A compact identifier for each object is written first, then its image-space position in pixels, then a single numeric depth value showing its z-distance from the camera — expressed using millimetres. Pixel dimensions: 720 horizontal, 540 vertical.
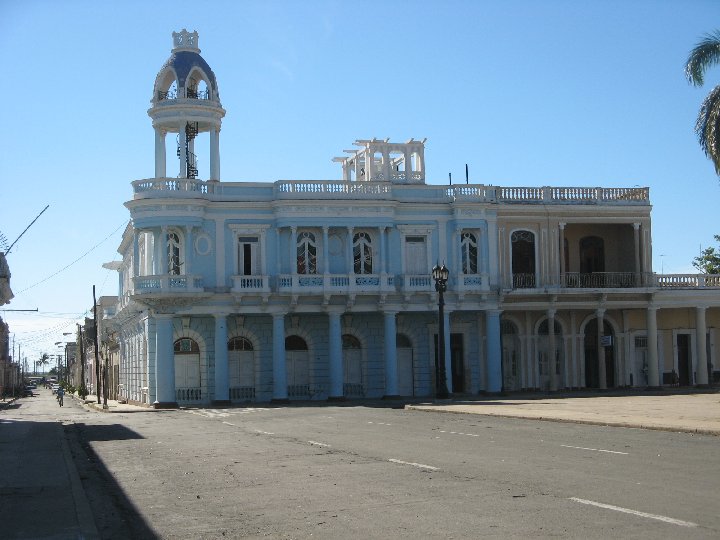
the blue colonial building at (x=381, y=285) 46719
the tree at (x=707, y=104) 33688
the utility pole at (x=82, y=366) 86800
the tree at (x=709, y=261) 78562
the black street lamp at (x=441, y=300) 37750
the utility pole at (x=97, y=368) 64350
